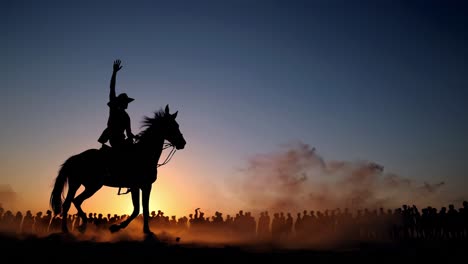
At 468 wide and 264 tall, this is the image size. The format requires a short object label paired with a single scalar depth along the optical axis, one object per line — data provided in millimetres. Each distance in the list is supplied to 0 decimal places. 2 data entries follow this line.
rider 10250
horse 10078
